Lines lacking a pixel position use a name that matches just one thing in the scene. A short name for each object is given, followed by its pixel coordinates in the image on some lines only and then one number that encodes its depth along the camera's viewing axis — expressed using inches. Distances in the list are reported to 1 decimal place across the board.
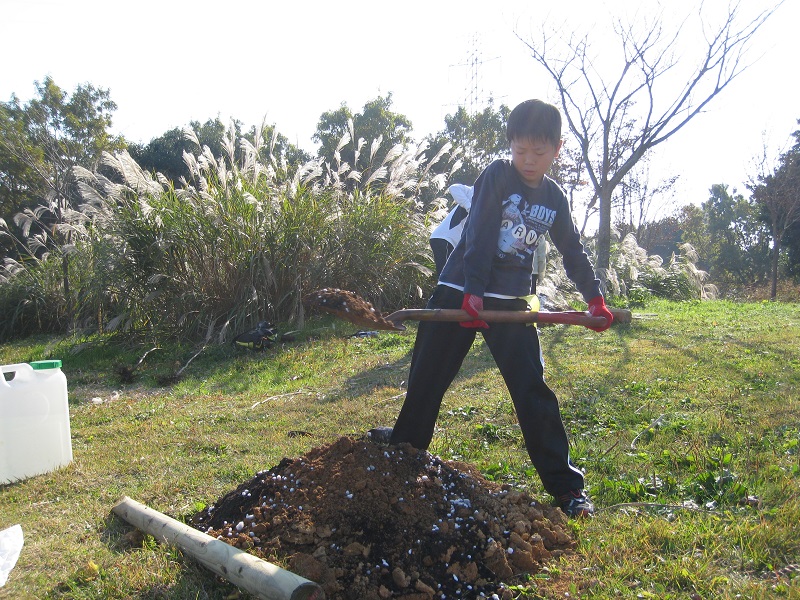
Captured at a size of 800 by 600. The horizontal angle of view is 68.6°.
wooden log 69.6
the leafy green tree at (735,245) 984.9
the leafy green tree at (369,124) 864.3
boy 102.1
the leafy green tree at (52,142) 490.9
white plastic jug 131.8
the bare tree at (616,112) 351.9
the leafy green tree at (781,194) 719.1
